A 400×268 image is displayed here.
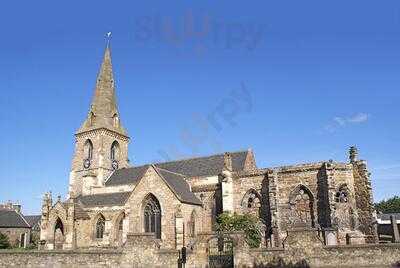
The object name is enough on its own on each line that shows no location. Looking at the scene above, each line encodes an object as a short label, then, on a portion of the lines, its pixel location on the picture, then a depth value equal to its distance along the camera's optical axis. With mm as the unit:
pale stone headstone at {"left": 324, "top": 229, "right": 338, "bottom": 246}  28172
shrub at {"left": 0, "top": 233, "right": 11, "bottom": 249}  48128
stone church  34094
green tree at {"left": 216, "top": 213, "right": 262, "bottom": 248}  32531
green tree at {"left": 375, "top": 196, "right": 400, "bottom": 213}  108438
